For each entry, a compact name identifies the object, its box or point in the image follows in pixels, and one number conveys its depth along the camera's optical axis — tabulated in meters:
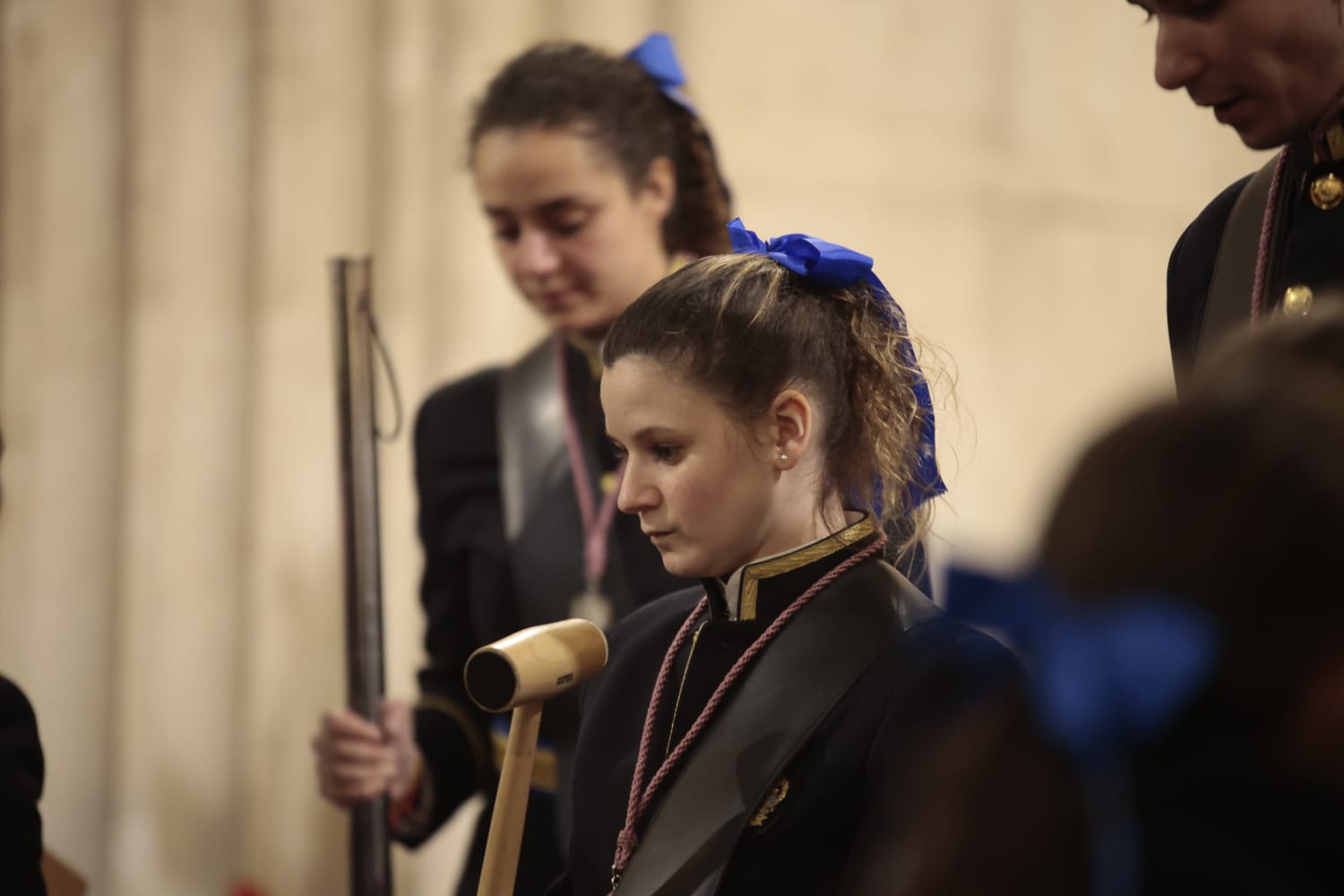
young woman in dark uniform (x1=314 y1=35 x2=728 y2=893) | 5.79
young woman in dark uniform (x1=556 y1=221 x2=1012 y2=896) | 4.99
